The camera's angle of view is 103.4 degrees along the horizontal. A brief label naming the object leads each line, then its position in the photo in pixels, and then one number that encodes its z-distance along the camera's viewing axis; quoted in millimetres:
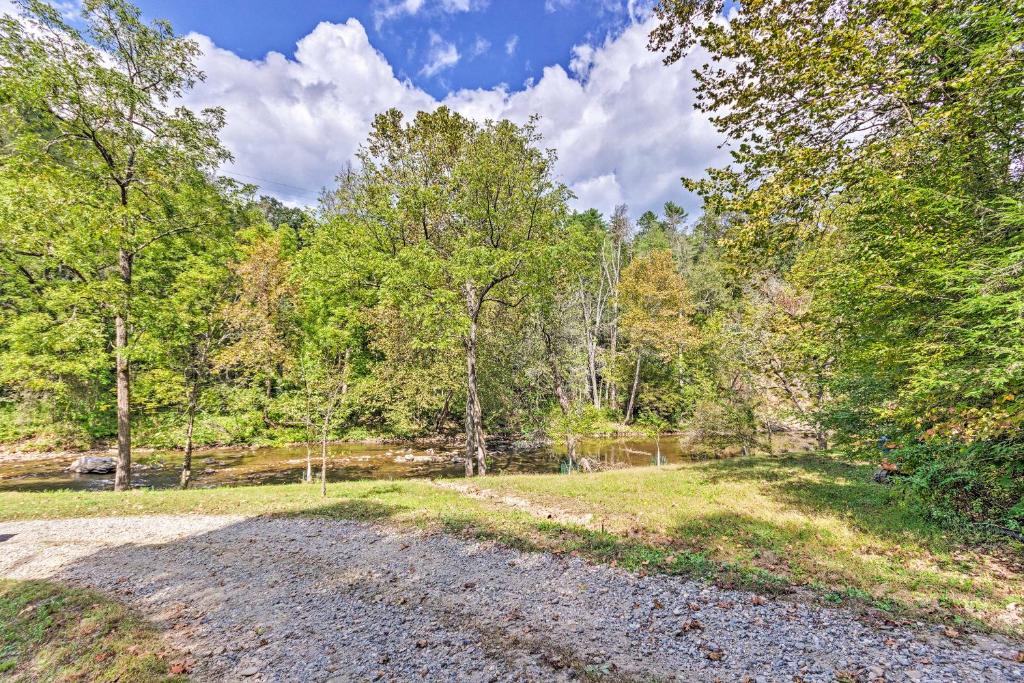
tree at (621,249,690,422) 30625
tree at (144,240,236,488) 16219
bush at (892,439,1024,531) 6062
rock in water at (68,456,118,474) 19719
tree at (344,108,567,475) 15789
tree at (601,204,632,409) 33875
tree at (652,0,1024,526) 5500
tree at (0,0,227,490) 12508
